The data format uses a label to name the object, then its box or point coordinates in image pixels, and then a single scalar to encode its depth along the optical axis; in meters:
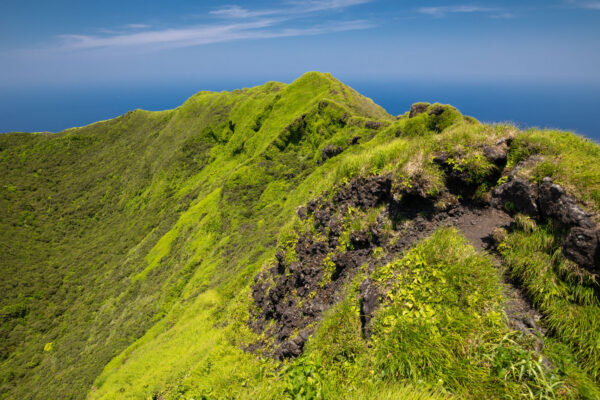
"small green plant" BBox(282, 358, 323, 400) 4.72
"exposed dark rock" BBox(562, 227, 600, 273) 4.78
